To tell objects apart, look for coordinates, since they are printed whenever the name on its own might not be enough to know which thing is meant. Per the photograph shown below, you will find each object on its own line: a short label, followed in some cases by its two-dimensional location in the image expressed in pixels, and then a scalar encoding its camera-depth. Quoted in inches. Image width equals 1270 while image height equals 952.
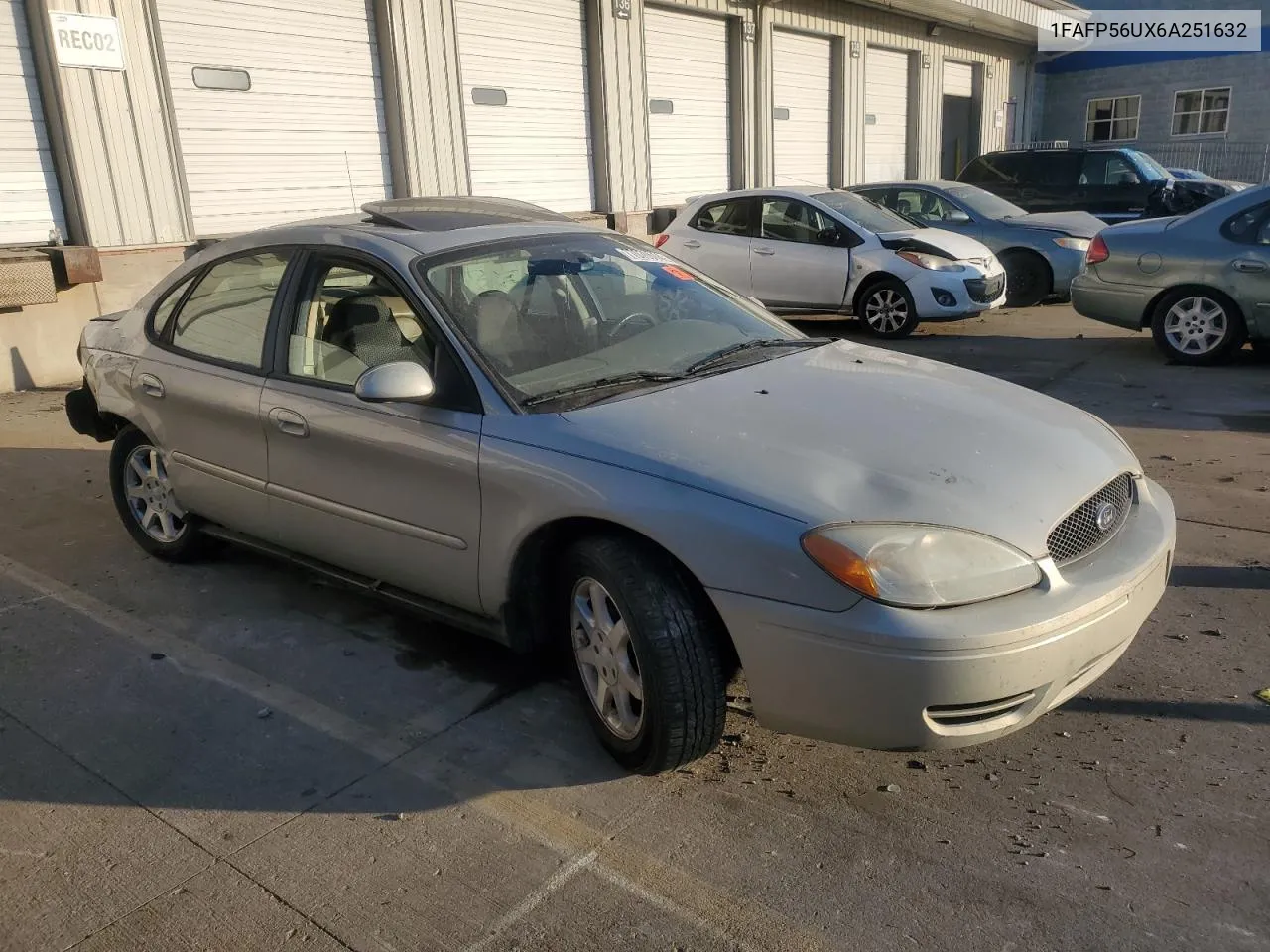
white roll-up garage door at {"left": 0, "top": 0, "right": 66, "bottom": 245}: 335.0
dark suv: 557.9
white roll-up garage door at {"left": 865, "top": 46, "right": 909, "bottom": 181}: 788.0
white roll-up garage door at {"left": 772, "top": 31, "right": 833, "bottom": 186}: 683.4
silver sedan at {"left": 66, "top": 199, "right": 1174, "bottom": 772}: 103.0
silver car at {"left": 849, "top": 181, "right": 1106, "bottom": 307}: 470.0
